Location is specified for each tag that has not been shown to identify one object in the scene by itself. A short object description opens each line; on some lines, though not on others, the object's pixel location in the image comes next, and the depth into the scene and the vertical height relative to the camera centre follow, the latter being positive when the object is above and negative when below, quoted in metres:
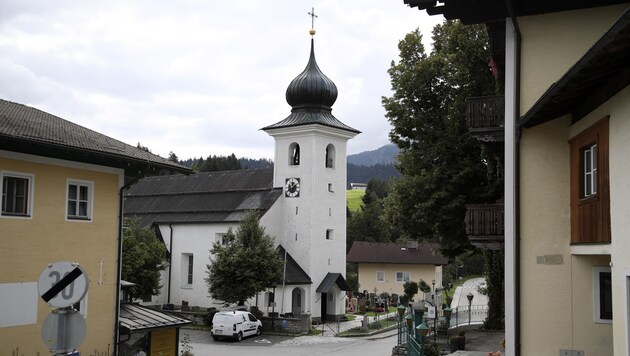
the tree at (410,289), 57.62 -4.14
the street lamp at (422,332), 21.42 -2.82
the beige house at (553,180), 11.53 +1.12
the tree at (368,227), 92.56 +1.40
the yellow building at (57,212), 16.75 +0.50
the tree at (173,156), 130.44 +14.40
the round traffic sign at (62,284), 7.38 -0.55
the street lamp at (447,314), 27.80 -2.94
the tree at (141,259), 41.88 -1.53
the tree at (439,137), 26.97 +4.12
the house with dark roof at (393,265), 65.31 -2.43
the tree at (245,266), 40.22 -1.73
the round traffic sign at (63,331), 7.12 -1.00
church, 45.91 +1.40
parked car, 36.47 -4.66
